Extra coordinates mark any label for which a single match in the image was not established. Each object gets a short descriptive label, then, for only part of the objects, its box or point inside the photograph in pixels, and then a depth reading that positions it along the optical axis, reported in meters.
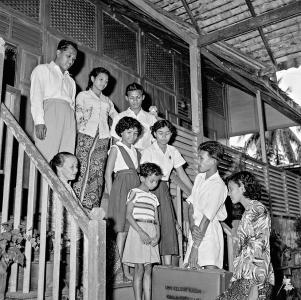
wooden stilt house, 2.89
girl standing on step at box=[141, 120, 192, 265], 4.09
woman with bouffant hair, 3.18
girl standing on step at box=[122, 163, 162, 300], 3.63
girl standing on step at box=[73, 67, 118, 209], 4.49
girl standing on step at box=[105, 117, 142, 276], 3.89
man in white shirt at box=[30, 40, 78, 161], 3.96
